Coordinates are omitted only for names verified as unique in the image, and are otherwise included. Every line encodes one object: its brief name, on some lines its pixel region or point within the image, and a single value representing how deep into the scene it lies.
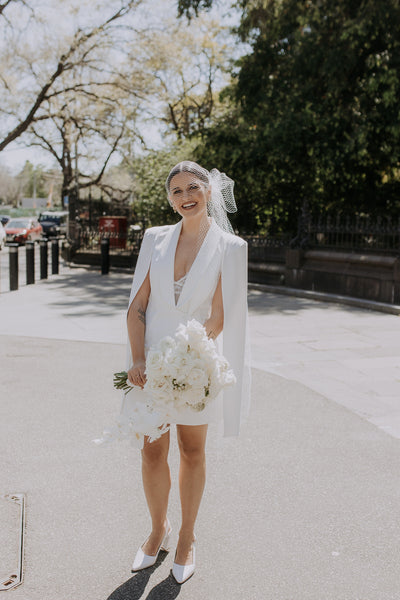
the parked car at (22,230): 35.66
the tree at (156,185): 21.06
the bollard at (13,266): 13.47
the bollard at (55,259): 18.37
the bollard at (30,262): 15.10
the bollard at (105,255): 18.64
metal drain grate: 2.74
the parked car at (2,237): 28.15
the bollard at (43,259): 16.67
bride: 2.80
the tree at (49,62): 23.23
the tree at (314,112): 13.05
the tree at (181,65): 23.94
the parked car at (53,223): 47.97
